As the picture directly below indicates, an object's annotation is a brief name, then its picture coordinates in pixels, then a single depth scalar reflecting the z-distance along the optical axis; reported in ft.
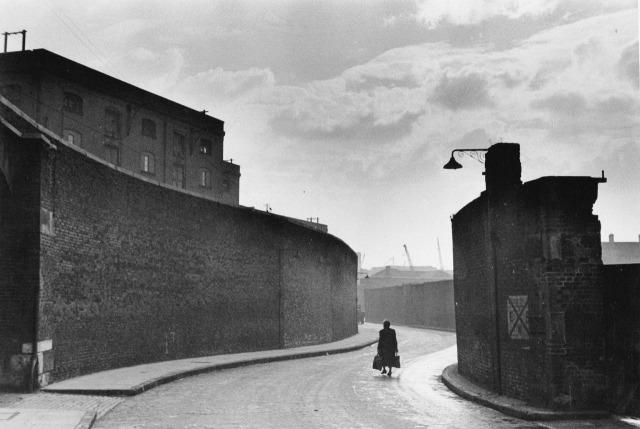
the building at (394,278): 343.87
